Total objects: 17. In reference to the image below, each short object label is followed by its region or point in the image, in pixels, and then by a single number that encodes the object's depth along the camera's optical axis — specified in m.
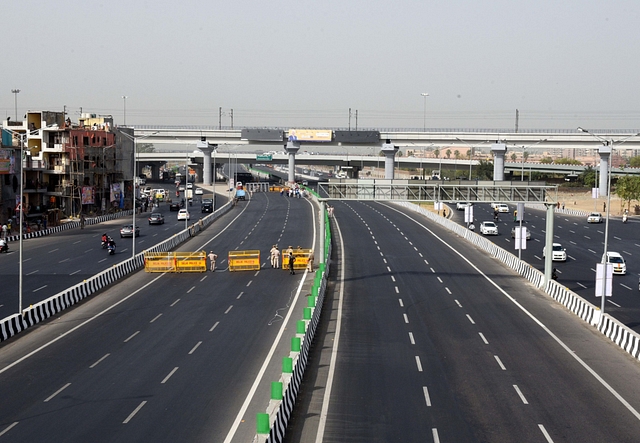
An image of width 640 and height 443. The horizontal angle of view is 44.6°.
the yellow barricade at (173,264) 49.66
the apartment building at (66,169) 89.31
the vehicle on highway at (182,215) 84.62
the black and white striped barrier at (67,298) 31.44
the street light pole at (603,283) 33.53
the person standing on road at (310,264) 48.88
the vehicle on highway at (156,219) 83.75
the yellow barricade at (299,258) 49.79
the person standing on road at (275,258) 51.56
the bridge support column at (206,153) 133.80
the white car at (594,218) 91.00
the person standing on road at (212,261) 50.25
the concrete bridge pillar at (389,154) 128.00
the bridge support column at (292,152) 138.38
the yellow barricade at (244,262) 50.25
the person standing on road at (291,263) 48.28
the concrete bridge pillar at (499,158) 120.62
